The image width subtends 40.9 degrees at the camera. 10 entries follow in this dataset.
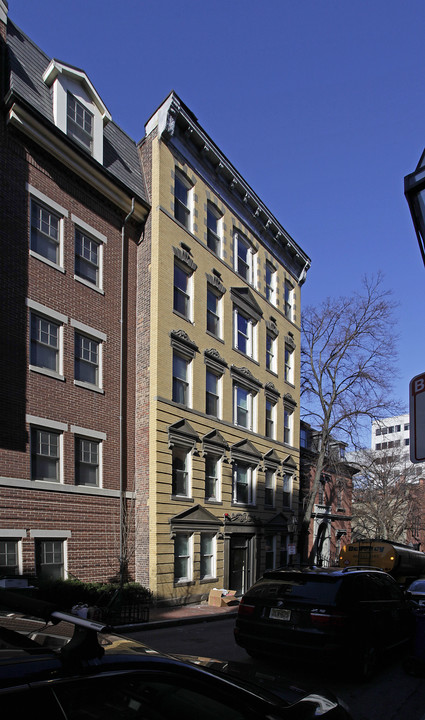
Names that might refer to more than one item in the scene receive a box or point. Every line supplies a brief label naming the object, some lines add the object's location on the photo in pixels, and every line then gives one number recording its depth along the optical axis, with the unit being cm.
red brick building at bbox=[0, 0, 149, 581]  1460
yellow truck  2206
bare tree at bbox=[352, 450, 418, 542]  4600
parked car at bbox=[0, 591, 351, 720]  194
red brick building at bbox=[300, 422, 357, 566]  3362
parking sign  495
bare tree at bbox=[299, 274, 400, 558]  3103
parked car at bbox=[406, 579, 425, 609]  920
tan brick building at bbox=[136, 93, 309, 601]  1895
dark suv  723
